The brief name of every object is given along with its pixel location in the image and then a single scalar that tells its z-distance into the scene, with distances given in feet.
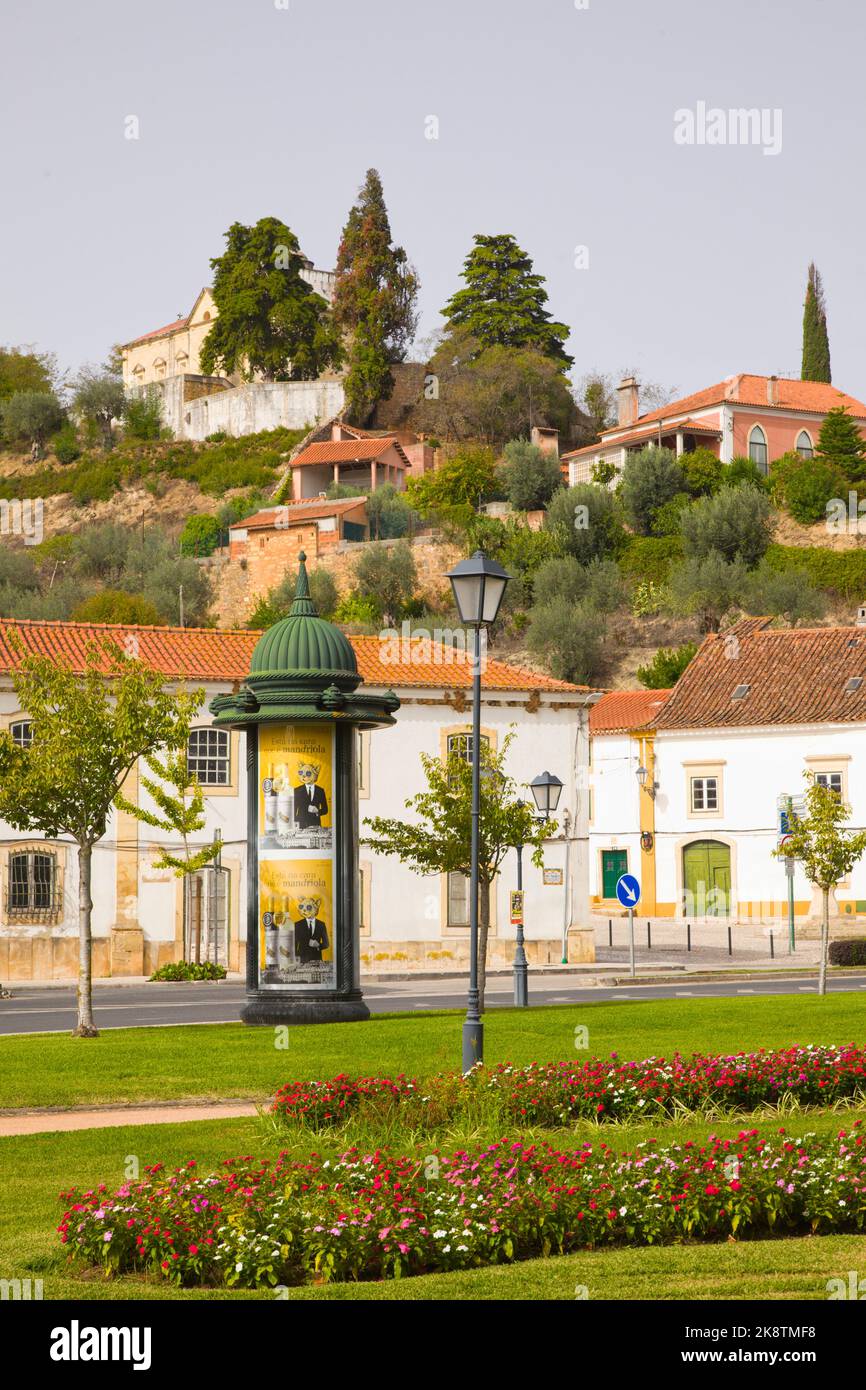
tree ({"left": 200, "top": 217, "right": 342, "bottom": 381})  331.16
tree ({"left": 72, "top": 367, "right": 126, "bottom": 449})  356.18
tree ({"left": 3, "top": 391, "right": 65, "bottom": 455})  359.66
